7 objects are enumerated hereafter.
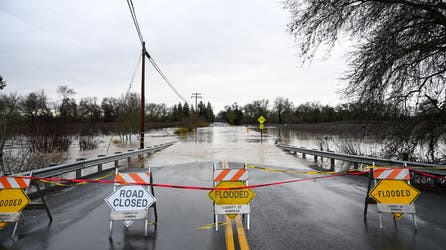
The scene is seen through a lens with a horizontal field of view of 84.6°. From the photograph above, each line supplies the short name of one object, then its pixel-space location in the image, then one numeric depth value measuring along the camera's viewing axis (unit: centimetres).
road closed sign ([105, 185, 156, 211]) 466
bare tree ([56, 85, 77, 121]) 7504
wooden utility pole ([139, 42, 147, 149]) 2003
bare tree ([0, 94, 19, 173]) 1312
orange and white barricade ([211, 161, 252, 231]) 493
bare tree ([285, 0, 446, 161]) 805
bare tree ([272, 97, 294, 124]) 12797
